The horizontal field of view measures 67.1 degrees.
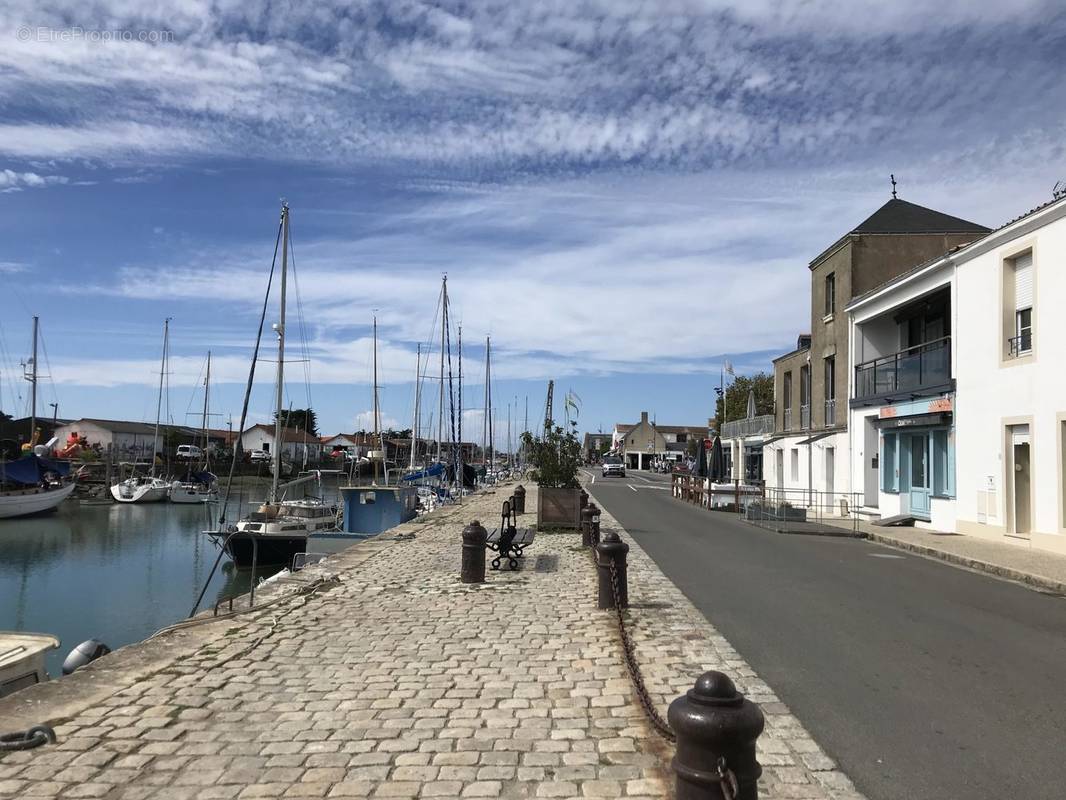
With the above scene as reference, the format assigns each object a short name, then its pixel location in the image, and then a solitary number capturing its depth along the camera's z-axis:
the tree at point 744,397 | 69.81
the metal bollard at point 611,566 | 8.74
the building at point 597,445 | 135.57
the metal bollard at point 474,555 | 10.83
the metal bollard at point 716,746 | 3.22
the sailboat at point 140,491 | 54.56
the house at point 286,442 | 100.44
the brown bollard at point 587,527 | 14.73
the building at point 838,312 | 26.81
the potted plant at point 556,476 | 18.25
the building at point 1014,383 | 15.23
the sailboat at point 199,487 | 55.59
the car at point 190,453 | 77.79
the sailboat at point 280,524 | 23.94
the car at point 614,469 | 69.31
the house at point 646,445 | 117.38
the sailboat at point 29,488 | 43.94
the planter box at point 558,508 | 18.19
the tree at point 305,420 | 119.35
